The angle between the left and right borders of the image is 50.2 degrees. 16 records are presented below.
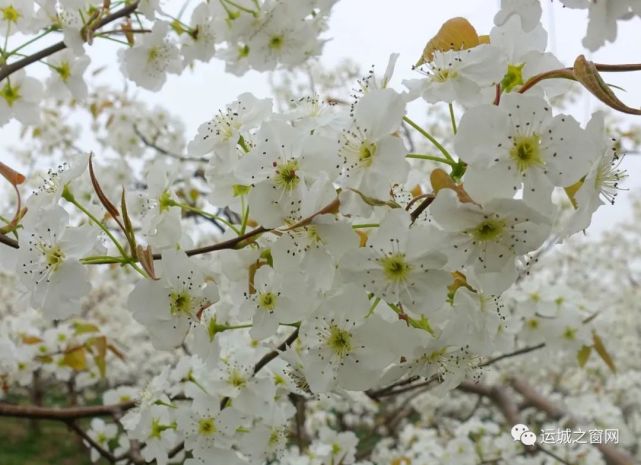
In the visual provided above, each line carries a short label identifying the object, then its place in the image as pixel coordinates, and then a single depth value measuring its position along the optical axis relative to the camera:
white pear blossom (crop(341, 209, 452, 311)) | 0.21
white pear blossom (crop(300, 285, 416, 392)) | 0.23
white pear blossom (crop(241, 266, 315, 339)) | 0.24
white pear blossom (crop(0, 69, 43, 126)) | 0.42
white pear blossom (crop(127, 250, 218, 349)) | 0.24
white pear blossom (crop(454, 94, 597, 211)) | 0.20
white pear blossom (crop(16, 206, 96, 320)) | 0.24
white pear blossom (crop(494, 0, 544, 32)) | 0.20
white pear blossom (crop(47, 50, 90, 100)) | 0.45
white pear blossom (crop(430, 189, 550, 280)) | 0.19
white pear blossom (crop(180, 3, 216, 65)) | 0.42
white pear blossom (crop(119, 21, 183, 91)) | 0.44
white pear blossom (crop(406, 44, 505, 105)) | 0.21
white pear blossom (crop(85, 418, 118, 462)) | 0.60
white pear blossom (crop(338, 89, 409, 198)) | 0.21
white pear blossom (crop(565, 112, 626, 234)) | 0.20
